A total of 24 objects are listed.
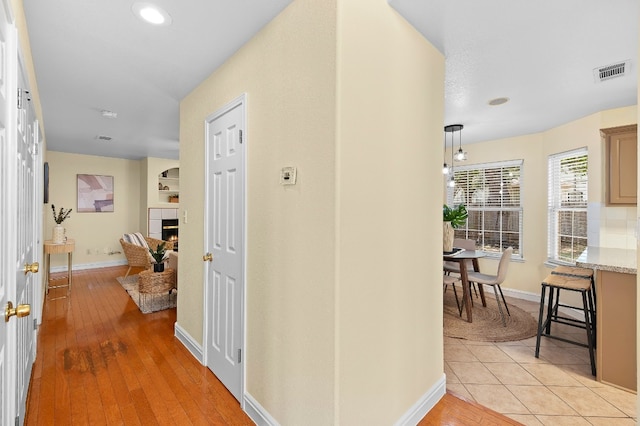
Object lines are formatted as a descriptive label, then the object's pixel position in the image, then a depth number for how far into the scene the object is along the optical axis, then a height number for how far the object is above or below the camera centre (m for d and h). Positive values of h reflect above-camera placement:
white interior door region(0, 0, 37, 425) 1.23 -0.03
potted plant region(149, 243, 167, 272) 3.95 -0.60
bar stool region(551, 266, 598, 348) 2.84 -0.59
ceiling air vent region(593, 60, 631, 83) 2.42 +1.17
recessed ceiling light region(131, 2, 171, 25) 1.77 +1.19
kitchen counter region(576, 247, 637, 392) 2.24 -0.82
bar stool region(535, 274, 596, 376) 2.51 -0.65
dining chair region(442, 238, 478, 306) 4.21 -0.75
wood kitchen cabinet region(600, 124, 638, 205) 3.04 +0.51
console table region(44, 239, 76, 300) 4.34 -0.52
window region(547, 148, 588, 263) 3.87 +0.10
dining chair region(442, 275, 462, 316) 3.81 -0.84
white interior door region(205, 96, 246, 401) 2.12 -0.23
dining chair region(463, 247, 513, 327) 3.65 -0.72
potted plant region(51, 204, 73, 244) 4.52 -0.34
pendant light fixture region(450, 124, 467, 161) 4.09 +1.15
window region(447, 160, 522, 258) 4.75 +0.17
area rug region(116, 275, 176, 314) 3.96 -1.20
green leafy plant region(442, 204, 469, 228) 3.77 -0.04
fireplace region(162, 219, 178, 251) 6.94 -0.42
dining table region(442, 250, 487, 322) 3.56 -0.71
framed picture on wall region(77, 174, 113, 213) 6.32 +0.41
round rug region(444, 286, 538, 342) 3.21 -1.29
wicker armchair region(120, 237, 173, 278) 4.95 -0.72
